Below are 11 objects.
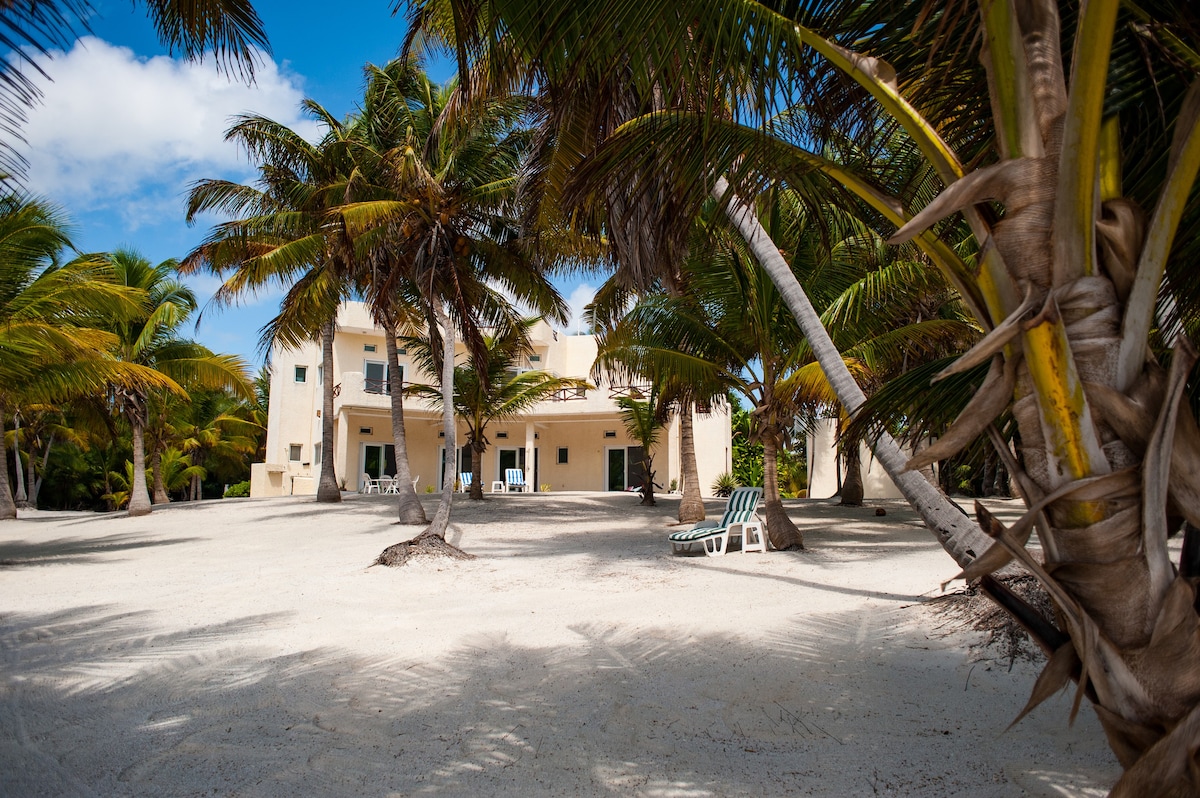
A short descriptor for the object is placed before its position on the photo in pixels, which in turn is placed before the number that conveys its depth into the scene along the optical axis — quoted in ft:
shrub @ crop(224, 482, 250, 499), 110.52
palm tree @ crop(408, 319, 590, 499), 59.88
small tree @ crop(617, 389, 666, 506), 56.65
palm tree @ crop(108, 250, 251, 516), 56.24
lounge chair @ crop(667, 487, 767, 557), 32.63
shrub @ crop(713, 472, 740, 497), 77.05
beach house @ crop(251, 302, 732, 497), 79.36
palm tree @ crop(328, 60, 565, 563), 38.14
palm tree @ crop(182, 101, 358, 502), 42.93
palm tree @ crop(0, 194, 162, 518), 30.01
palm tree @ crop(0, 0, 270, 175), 13.91
